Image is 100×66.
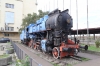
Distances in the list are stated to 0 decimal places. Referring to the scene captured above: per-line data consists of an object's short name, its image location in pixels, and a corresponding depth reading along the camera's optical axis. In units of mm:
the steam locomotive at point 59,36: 11000
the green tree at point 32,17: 38219
